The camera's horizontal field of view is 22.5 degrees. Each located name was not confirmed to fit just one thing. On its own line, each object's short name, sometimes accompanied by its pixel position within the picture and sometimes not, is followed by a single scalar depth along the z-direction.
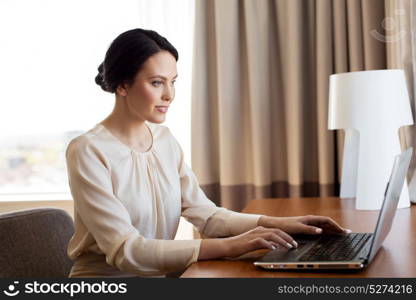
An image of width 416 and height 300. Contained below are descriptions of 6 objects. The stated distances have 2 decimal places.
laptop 2.03
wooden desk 2.04
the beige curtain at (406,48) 2.93
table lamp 2.79
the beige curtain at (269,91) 3.53
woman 2.24
